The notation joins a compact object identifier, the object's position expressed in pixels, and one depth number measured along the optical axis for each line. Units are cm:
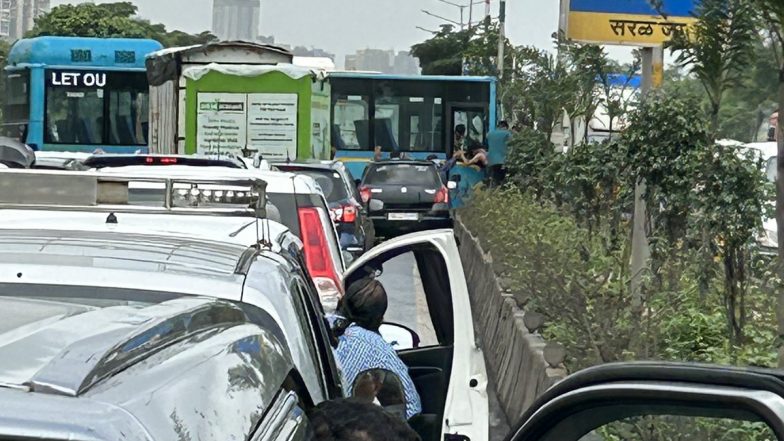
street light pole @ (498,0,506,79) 4927
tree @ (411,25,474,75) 8162
